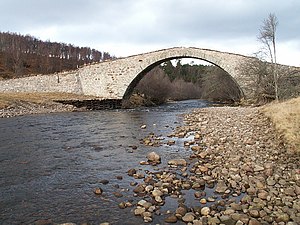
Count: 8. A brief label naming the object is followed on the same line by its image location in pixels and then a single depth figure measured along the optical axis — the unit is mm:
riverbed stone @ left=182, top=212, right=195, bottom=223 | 3598
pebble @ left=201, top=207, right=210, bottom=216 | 3721
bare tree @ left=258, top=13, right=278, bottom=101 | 18391
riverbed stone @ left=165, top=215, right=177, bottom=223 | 3602
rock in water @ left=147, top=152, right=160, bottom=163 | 6305
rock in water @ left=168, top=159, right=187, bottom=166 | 5980
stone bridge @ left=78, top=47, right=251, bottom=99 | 23766
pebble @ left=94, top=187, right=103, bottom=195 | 4590
